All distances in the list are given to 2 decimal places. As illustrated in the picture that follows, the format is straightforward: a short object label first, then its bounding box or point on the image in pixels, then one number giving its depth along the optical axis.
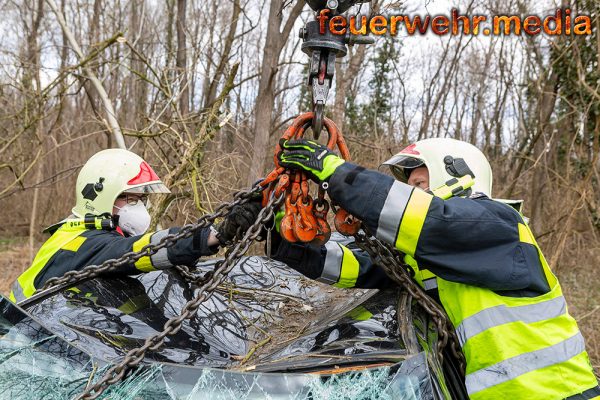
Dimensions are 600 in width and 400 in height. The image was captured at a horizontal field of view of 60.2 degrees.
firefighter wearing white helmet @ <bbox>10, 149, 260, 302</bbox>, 2.82
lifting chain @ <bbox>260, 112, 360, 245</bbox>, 2.12
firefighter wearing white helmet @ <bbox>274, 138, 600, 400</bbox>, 2.01
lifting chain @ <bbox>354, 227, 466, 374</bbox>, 2.00
